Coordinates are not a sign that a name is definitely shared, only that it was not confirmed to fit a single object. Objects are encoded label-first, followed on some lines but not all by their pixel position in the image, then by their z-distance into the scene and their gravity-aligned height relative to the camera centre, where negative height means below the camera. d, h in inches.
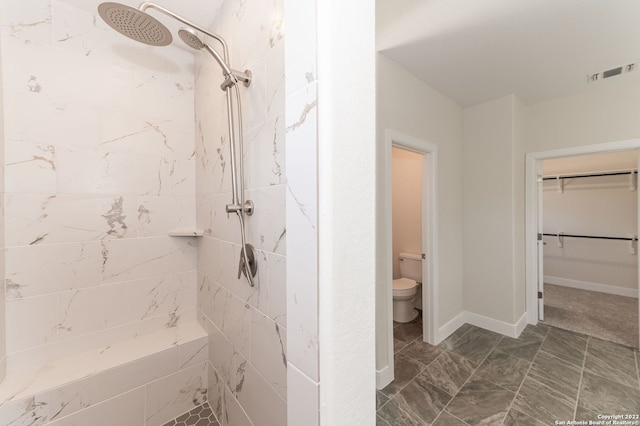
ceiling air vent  77.6 +46.8
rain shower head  36.1 +31.9
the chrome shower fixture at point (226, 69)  37.8 +24.3
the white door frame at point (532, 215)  100.7 -2.1
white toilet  107.2 -34.5
